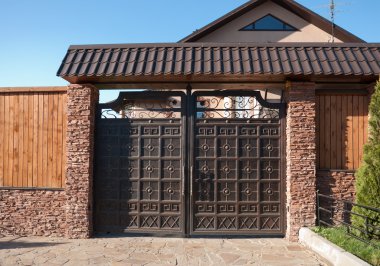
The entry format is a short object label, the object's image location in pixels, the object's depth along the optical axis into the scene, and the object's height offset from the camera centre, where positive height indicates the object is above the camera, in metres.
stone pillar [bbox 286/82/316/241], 7.61 -0.35
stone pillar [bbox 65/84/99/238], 7.77 -0.43
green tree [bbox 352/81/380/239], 6.73 -0.61
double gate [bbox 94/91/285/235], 7.93 -0.69
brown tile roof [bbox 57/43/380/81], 7.50 +1.70
